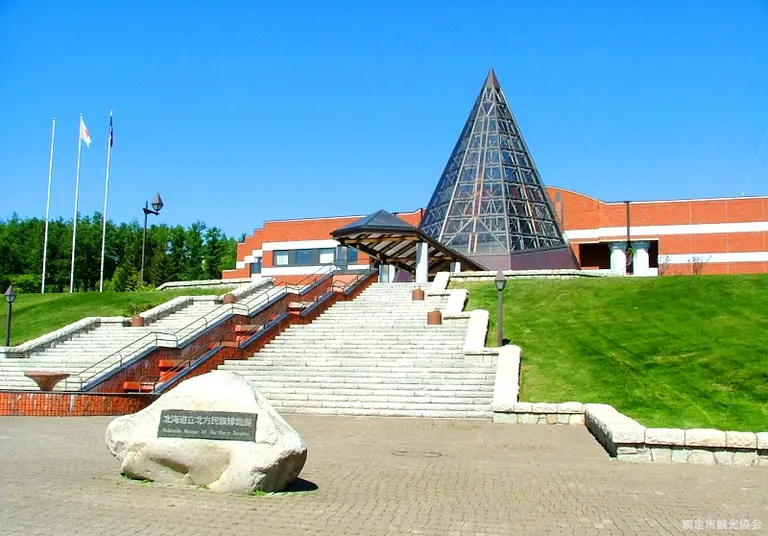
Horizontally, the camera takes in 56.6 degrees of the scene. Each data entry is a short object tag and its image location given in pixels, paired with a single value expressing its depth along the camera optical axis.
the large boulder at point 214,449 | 7.25
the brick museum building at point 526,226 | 40.28
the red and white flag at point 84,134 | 41.84
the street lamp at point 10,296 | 23.52
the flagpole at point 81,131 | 41.81
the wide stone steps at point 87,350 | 19.22
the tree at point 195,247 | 84.25
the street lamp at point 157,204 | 40.19
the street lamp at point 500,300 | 18.87
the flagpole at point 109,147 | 42.59
